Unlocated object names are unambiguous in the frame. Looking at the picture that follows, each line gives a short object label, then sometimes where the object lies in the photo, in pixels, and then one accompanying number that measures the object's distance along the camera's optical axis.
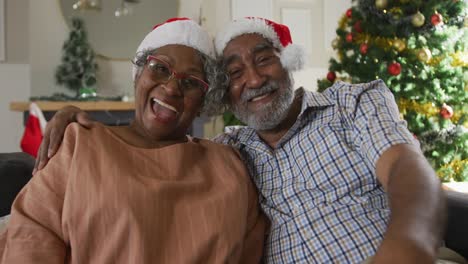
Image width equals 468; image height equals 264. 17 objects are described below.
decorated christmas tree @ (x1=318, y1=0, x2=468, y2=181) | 2.72
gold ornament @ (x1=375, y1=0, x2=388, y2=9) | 2.74
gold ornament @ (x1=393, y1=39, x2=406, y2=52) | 2.72
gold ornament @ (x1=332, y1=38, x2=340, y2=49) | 3.09
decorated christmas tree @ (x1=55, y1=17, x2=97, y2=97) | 3.80
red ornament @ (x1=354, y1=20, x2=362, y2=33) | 2.89
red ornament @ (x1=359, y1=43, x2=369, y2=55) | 2.79
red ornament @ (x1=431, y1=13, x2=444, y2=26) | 2.67
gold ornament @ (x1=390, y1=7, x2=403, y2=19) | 2.76
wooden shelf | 3.49
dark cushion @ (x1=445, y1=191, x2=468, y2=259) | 1.37
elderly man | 1.08
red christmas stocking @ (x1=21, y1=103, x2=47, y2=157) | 3.00
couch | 1.38
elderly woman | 1.04
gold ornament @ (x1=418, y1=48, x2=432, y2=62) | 2.68
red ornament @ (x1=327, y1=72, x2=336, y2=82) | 3.09
